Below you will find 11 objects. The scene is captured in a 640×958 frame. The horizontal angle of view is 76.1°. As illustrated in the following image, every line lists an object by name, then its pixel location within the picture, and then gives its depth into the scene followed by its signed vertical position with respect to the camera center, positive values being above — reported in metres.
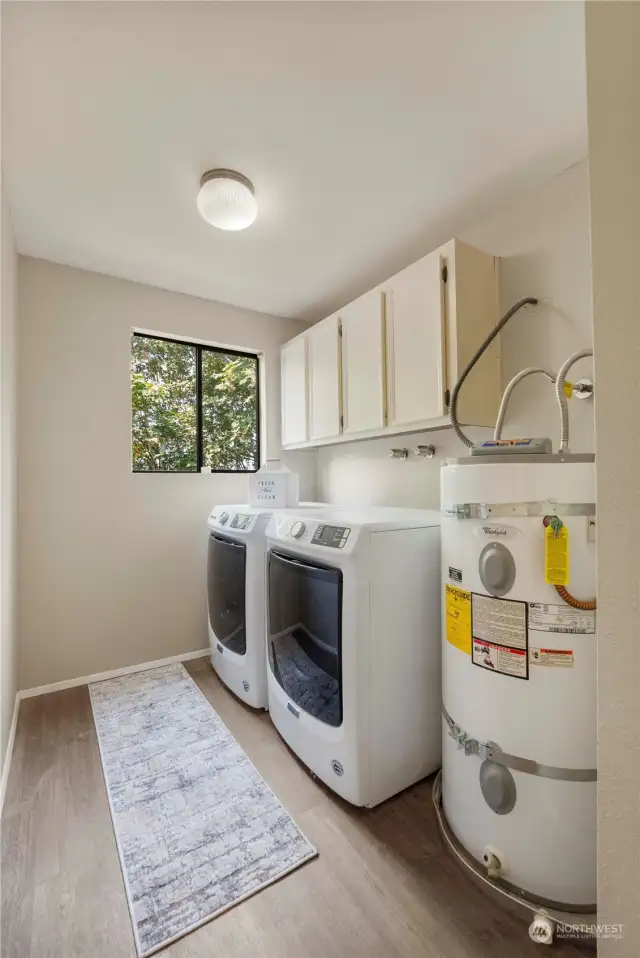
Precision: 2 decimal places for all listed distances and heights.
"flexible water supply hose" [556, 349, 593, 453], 1.31 +0.29
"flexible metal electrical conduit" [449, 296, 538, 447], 1.78 +0.55
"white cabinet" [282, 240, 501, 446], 1.85 +0.70
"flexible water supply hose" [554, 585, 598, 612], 1.09 -0.31
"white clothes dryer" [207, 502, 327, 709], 2.11 -0.61
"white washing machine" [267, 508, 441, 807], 1.48 -0.64
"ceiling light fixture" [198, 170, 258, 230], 1.68 +1.20
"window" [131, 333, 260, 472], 2.84 +0.59
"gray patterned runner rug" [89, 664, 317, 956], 1.19 -1.20
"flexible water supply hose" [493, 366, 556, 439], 1.46 +0.34
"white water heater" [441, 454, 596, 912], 1.11 -0.53
